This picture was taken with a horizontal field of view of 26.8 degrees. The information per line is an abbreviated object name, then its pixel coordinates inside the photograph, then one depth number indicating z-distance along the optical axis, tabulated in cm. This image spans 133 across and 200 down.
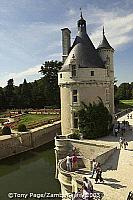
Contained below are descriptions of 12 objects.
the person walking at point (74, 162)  1679
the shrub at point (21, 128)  3023
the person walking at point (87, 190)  982
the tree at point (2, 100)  5654
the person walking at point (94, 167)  1340
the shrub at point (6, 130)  2942
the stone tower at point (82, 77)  2295
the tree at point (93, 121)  2203
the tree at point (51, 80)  5350
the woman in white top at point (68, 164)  1643
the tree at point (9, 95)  5719
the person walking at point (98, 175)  1262
